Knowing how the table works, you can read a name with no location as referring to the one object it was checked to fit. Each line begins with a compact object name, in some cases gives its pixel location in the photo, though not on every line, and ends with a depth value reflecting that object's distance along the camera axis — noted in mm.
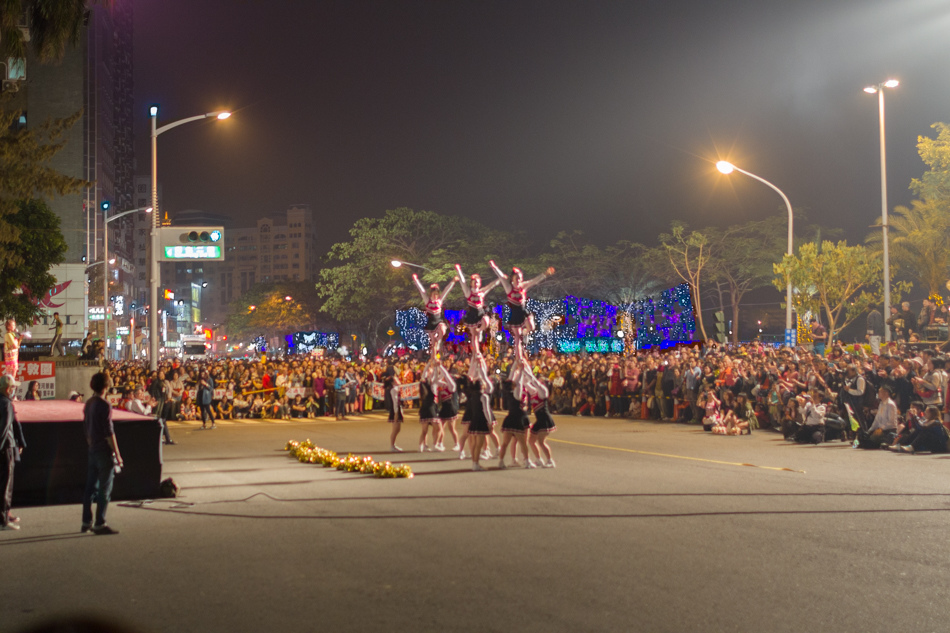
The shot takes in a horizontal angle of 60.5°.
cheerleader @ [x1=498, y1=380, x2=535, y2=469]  13742
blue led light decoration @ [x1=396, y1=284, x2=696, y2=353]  37469
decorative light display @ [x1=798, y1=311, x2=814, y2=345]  31438
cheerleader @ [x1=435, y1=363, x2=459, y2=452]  16250
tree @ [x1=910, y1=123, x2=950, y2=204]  36375
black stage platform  10656
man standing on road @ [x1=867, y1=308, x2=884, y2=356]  25750
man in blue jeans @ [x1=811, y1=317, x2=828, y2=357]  31261
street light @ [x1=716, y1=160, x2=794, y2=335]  25406
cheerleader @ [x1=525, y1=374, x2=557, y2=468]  13727
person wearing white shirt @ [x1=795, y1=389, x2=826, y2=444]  17520
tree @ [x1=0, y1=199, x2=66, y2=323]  31422
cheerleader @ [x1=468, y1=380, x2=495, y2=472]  13715
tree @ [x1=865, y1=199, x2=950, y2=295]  37125
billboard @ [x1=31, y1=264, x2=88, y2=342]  49562
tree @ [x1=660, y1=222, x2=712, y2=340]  44844
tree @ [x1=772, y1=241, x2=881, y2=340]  29342
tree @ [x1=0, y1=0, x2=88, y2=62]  13938
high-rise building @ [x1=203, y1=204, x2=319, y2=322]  193125
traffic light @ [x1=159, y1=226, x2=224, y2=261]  19688
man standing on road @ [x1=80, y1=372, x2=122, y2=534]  8906
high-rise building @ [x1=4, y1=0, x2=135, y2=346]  62000
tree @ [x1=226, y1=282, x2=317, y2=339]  84312
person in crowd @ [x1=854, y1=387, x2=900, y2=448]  16031
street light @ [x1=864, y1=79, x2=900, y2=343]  25531
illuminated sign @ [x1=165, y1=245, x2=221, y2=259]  19938
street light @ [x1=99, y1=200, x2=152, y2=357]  39822
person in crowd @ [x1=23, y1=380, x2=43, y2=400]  24062
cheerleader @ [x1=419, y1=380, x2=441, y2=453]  16344
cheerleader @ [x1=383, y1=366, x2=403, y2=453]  17078
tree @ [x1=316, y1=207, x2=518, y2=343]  45938
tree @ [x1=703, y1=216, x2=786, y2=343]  45875
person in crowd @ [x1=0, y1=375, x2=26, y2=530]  9141
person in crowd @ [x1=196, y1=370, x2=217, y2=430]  23750
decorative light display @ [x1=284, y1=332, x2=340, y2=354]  79312
